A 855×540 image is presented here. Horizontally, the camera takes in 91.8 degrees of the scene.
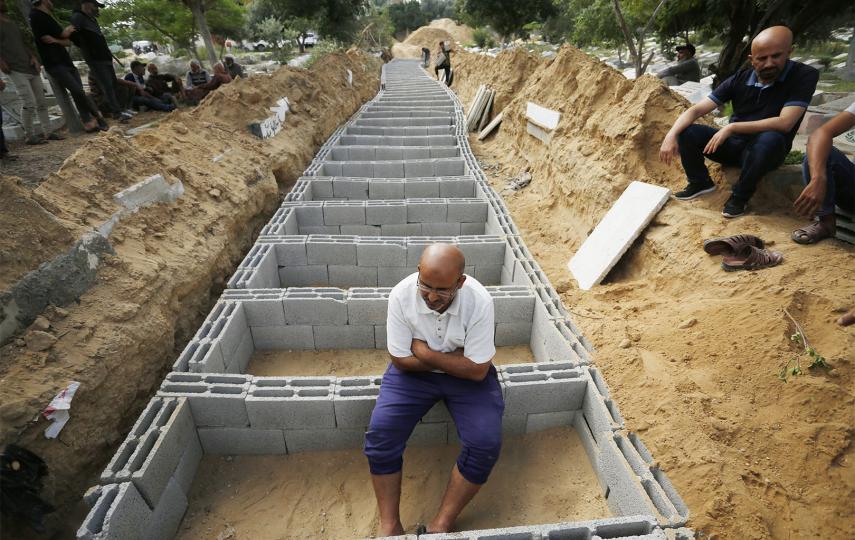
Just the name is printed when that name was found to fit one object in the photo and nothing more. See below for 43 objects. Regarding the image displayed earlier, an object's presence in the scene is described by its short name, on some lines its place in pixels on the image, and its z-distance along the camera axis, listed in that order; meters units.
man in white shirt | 2.14
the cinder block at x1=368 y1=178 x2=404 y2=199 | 5.49
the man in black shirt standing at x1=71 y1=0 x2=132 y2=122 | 5.58
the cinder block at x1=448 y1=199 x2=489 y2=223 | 4.95
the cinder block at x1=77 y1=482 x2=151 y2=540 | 1.79
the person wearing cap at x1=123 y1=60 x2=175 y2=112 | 8.20
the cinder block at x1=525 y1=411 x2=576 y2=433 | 2.69
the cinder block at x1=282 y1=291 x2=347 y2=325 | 3.34
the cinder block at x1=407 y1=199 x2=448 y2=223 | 4.87
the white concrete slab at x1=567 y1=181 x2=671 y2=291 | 3.61
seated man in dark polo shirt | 2.93
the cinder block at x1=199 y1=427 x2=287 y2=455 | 2.57
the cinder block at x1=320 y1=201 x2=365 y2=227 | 4.87
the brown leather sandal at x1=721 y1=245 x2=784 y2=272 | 2.72
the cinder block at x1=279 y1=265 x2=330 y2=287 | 4.25
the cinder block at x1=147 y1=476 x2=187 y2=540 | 2.10
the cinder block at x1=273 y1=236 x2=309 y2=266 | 4.13
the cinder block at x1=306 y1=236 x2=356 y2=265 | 4.12
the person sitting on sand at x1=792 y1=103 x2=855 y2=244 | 2.58
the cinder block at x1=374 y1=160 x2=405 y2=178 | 6.29
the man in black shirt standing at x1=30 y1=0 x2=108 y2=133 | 5.09
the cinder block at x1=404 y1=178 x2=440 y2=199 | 5.49
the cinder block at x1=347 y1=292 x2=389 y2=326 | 3.37
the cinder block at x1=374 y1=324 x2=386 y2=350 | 3.48
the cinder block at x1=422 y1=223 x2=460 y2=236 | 5.00
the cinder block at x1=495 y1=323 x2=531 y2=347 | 3.54
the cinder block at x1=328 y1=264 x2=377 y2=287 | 4.22
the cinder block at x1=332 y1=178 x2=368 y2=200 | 5.55
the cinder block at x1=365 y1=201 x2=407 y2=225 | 4.87
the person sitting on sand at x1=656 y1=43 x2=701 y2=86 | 8.16
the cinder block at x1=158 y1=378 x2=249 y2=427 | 2.46
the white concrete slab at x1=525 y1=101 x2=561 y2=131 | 6.23
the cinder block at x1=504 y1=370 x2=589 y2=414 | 2.56
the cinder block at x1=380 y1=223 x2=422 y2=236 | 4.97
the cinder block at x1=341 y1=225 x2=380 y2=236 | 4.96
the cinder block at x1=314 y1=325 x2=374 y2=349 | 3.47
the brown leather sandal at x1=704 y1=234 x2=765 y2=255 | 2.85
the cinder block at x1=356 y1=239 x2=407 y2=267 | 4.07
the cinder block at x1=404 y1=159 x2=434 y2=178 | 6.31
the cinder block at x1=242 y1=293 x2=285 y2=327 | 3.31
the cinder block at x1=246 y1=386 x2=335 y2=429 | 2.48
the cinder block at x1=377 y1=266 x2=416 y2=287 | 4.15
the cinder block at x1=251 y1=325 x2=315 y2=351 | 3.44
